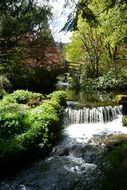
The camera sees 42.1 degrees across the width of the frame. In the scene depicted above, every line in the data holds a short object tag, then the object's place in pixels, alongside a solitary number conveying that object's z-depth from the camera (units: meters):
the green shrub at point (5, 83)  10.52
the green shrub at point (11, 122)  5.70
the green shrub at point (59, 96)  8.71
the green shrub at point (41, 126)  5.21
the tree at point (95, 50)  14.97
